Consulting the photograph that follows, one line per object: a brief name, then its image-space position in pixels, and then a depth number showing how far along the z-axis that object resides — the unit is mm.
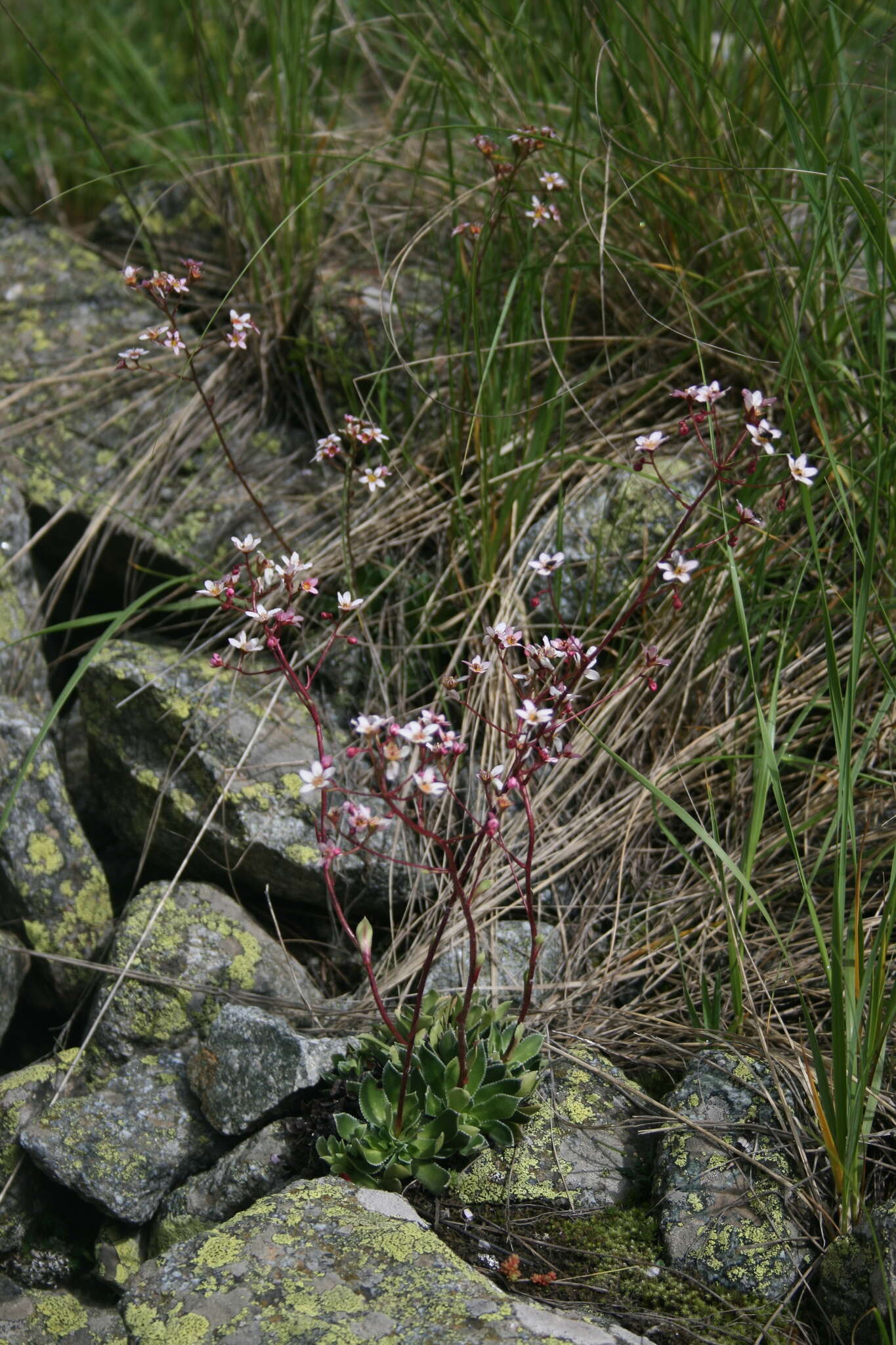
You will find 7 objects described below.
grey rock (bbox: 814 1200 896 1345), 1551
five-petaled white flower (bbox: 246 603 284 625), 1788
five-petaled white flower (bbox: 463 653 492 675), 1795
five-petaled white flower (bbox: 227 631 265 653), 1798
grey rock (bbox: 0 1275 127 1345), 1888
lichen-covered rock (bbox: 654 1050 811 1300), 1705
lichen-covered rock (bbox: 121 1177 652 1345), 1535
